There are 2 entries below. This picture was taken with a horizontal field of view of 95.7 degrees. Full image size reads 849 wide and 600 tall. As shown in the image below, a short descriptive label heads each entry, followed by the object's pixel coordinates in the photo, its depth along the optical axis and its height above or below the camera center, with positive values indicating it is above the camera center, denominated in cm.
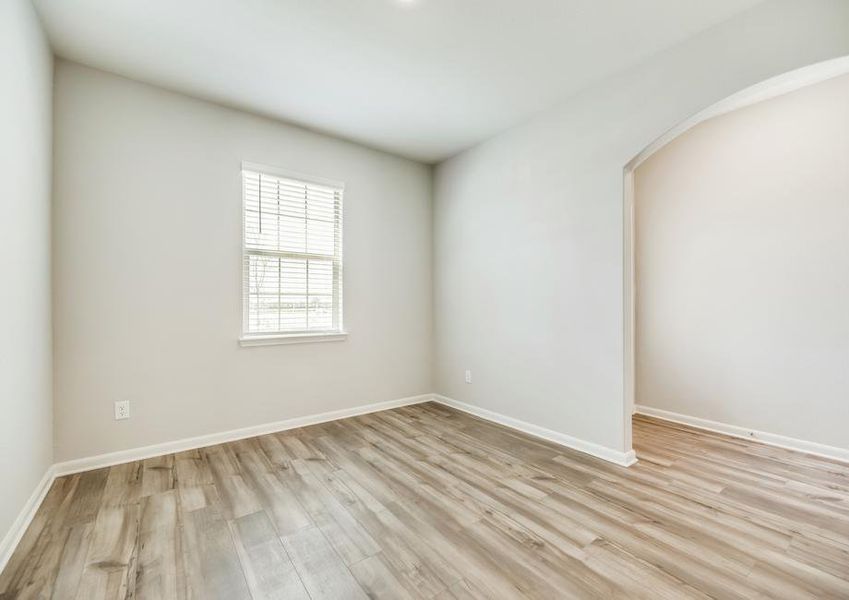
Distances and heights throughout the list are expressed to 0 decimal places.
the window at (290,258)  335 +43
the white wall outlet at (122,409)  274 -74
